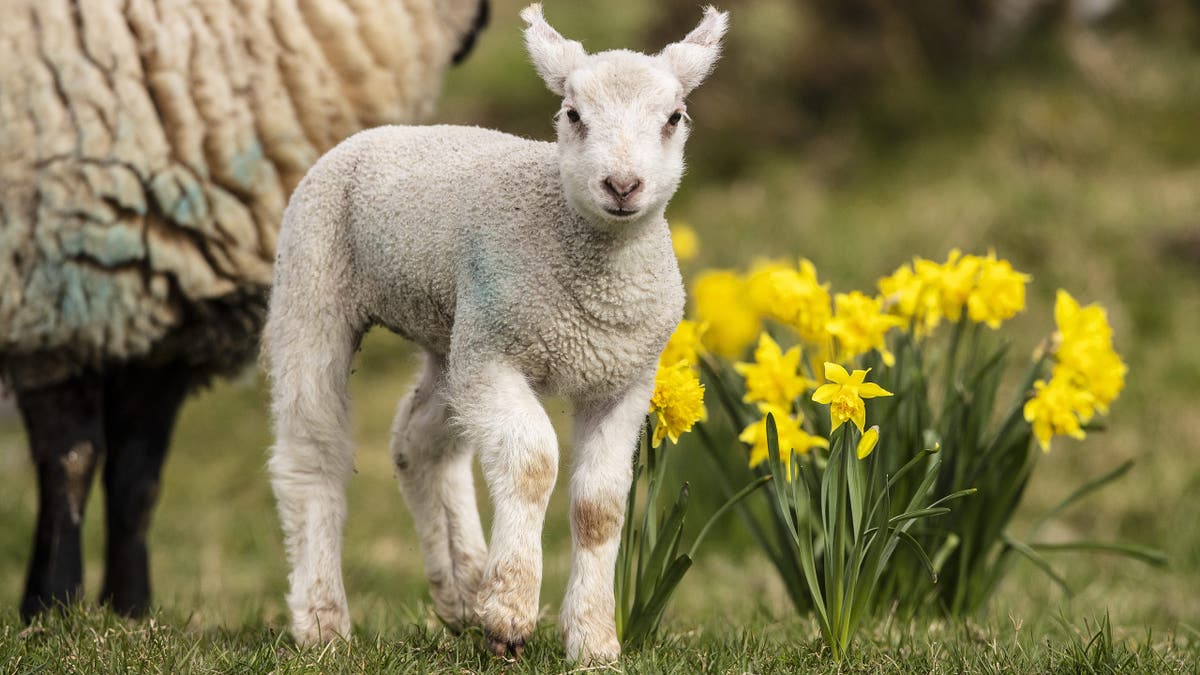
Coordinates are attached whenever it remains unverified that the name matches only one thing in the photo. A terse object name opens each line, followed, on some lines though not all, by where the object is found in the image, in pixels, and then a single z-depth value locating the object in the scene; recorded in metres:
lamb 5.58
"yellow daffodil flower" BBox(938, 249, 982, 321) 7.78
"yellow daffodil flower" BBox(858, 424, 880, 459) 6.28
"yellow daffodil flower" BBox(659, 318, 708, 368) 7.14
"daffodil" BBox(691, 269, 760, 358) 10.32
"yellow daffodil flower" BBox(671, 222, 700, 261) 11.37
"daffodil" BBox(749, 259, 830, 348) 7.54
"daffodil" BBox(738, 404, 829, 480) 7.21
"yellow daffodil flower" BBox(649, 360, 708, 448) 6.38
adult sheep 8.27
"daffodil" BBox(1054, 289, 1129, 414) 7.47
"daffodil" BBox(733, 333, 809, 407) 7.37
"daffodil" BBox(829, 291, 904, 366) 7.31
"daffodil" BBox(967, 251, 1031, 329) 7.73
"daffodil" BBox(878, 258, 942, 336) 7.79
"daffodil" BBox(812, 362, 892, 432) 6.08
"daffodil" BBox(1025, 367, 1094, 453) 7.31
